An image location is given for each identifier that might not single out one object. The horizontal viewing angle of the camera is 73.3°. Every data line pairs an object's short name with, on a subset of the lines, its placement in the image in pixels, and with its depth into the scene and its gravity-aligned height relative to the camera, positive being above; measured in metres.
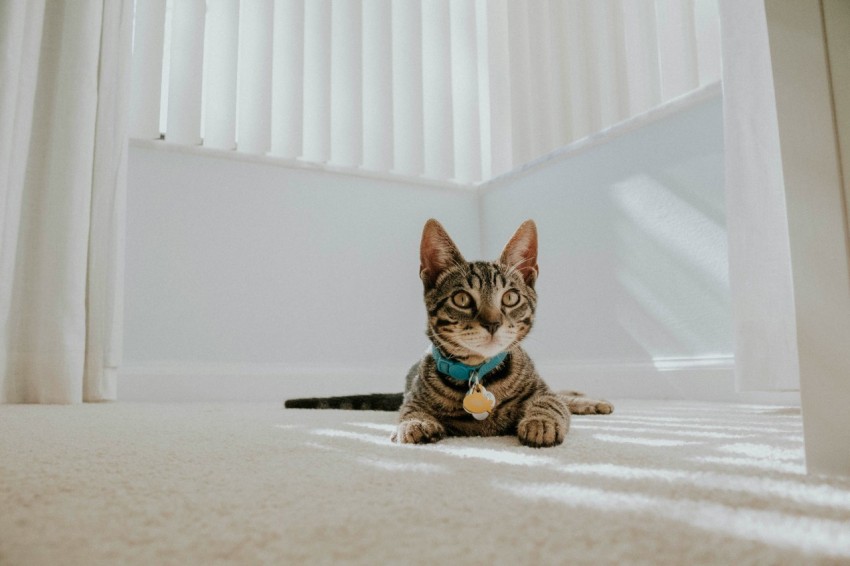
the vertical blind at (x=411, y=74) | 2.30 +1.26
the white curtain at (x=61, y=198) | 1.80 +0.54
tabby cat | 0.95 +0.00
